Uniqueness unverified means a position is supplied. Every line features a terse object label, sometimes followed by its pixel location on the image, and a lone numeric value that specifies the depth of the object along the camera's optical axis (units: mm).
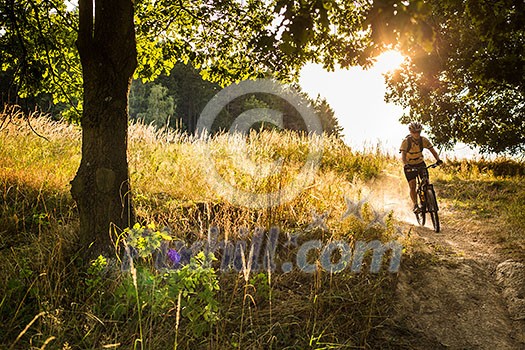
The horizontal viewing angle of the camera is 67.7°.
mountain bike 7787
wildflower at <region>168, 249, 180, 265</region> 3945
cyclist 8062
